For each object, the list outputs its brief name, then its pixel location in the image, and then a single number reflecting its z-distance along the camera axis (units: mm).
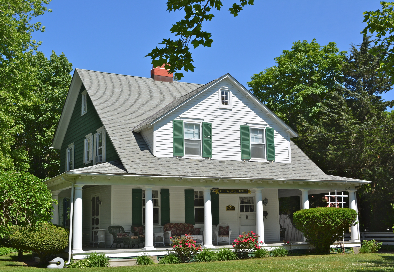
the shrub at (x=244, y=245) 17312
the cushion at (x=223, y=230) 19438
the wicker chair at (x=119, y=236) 17109
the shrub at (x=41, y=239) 15312
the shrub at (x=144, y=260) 15633
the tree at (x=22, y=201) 16047
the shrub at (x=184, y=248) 16203
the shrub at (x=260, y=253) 17484
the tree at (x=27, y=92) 25891
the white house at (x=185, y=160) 17500
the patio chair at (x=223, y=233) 19083
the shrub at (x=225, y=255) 16844
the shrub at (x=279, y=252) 18009
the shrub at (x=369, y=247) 19625
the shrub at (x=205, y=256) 16516
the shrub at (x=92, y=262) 14852
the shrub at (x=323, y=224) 17625
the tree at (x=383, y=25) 11602
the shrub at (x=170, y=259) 15953
